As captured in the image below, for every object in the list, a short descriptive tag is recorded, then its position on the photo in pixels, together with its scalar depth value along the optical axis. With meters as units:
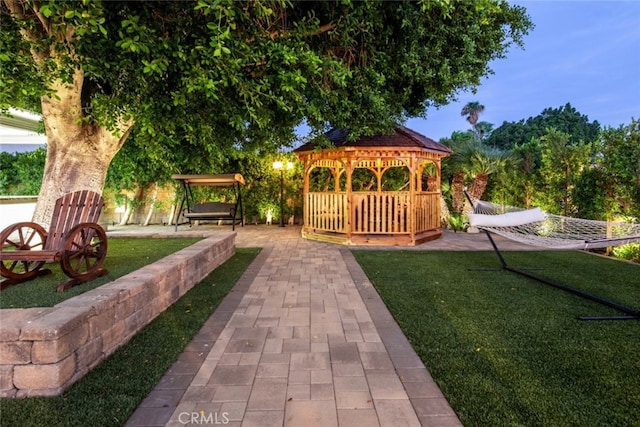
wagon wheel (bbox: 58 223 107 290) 3.34
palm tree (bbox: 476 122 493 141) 48.23
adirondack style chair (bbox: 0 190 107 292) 3.26
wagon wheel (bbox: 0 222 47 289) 3.48
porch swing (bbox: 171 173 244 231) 9.55
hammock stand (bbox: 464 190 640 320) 3.33
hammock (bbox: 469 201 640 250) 4.42
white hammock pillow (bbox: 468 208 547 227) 5.04
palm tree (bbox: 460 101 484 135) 58.79
